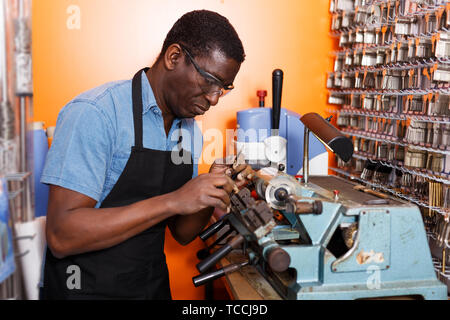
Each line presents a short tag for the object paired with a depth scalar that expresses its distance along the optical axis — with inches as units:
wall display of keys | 70.1
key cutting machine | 48.6
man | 48.8
